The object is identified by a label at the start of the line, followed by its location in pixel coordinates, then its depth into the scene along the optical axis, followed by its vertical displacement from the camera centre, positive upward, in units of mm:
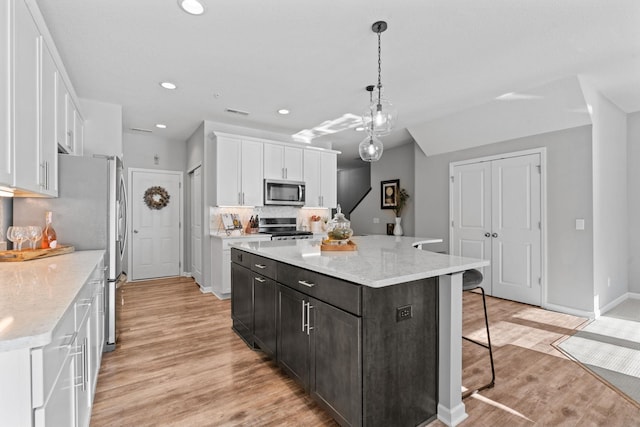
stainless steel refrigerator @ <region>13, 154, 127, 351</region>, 2512 +45
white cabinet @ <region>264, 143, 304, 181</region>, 5234 +925
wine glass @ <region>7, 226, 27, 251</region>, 2088 -133
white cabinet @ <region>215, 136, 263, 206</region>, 4746 +691
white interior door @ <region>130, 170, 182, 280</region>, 5645 -259
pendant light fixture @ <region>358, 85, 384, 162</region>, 3326 +726
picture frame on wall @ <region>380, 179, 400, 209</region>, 6699 +470
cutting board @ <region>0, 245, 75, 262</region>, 1975 -261
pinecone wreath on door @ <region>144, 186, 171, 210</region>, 5743 +326
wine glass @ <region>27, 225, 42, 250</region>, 2141 -131
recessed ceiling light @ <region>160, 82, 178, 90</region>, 3502 +1507
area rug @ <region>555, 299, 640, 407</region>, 2305 -1250
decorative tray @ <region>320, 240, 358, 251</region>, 2479 -258
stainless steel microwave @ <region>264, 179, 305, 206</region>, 5234 +391
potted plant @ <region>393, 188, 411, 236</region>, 6379 +190
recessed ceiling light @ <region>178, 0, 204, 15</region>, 2150 +1497
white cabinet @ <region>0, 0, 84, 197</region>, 1536 +704
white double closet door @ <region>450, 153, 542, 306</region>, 4148 -103
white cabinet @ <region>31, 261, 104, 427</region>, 870 -575
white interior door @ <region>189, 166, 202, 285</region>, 5227 -154
